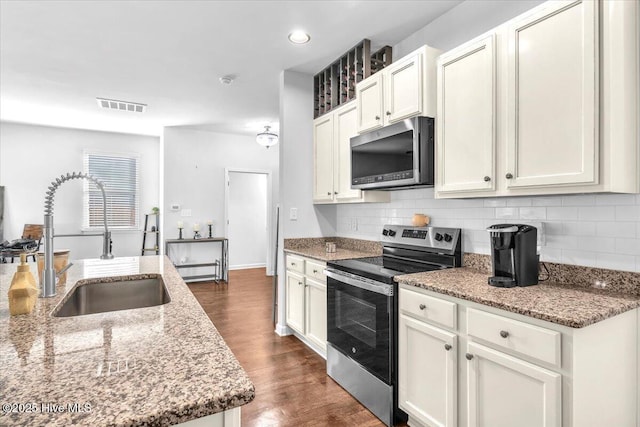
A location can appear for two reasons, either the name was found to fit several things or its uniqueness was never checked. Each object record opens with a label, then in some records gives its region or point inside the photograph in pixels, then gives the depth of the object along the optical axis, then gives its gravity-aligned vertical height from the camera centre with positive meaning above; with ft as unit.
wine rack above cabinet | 9.68 +4.25
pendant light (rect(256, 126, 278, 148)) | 15.82 +3.44
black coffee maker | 5.56 -0.67
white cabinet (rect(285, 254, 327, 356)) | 9.20 -2.54
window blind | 19.63 +1.32
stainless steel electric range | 6.55 -2.04
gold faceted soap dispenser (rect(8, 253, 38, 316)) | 3.67 -0.85
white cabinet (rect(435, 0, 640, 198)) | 4.53 +1.66
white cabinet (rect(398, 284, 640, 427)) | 4.14 -2.12
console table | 18.79 -2.89
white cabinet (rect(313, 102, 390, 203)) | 9.72 +1.66
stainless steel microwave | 7.08 +1.31
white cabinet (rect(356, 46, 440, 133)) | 7.17 +2.78
